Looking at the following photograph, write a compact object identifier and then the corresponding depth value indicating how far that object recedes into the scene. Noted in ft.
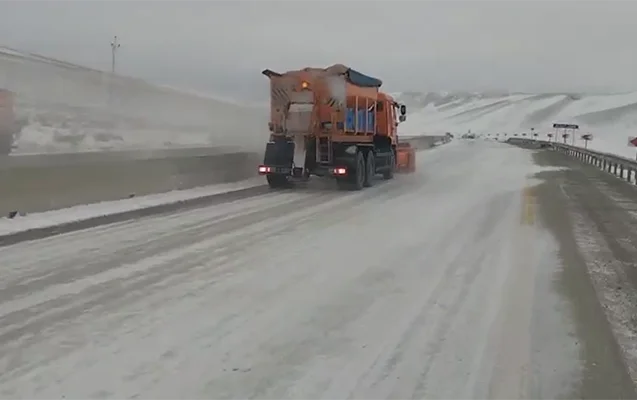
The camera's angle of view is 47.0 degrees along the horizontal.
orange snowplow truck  67.46
